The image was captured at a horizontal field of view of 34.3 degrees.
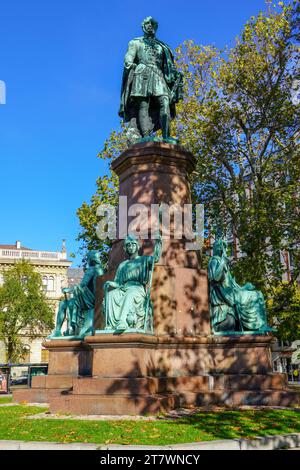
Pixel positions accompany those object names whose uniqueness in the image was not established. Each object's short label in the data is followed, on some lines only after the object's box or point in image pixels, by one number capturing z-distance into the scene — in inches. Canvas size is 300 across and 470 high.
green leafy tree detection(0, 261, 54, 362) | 1743.4
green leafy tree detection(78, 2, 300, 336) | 855.1
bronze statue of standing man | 532.1
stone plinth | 423.2
